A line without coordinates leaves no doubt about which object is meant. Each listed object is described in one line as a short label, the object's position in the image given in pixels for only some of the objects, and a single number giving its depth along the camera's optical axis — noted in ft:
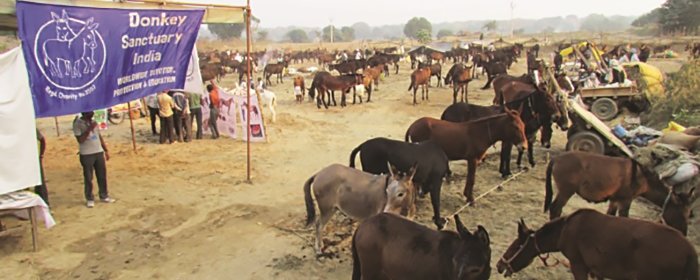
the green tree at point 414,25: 516.73
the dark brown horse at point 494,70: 82.38
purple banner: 22.70
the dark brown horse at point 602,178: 22.24
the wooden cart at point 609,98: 49.52
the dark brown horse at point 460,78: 65.36
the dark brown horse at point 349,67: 101.89
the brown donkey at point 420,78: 68.44
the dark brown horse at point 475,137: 28.30
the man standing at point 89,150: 26.73
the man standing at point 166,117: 42.65
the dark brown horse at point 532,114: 33.40
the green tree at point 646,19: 347.60
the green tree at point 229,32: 341.62
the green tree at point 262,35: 384.47
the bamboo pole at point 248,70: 31.08
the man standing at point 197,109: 45.34
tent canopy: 22.24
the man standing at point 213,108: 47.03
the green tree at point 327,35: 451.94
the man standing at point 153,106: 43.96
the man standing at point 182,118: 43.86
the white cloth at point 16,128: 21.03
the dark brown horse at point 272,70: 99.45
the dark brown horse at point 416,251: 13.29
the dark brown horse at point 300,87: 72.54
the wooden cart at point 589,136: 32.45
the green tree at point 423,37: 220.76
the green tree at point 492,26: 483.76
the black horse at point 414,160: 24.53
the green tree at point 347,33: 492.54
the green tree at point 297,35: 560.45
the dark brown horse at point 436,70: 82.28
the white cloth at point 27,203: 21.27
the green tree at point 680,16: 181.37
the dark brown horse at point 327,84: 67.31
